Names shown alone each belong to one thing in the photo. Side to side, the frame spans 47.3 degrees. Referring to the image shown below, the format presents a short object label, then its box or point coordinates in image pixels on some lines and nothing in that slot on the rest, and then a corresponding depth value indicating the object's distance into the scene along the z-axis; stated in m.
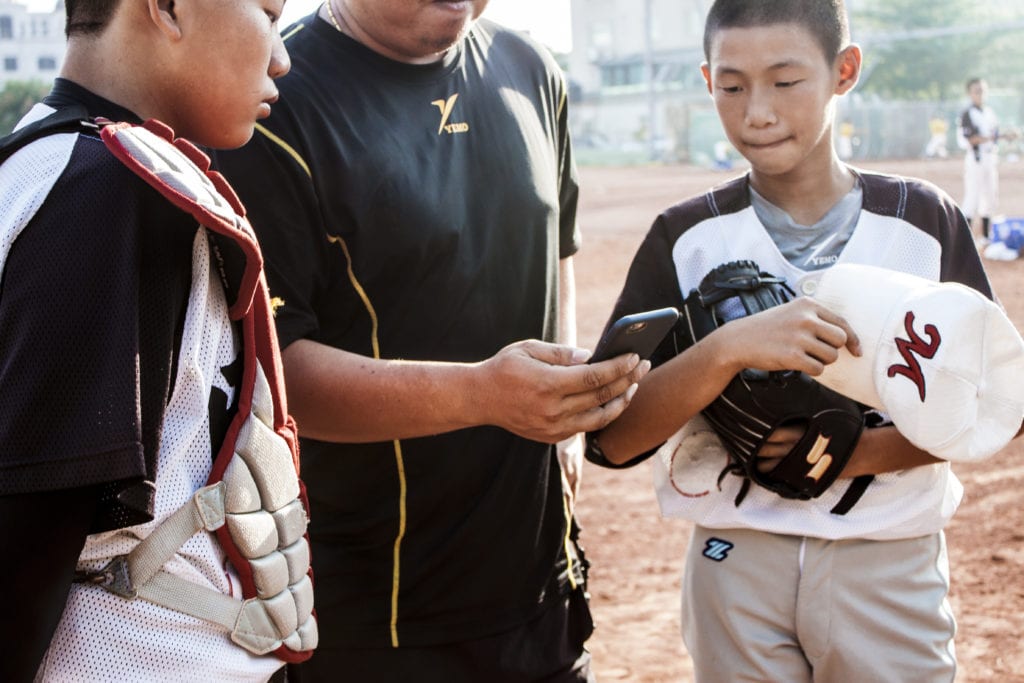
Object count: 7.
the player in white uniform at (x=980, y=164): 17.09
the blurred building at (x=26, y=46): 25.34
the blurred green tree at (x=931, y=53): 58.81
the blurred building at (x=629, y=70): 62.66
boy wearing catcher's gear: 1.56
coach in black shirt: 2.52
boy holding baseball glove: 2.59
